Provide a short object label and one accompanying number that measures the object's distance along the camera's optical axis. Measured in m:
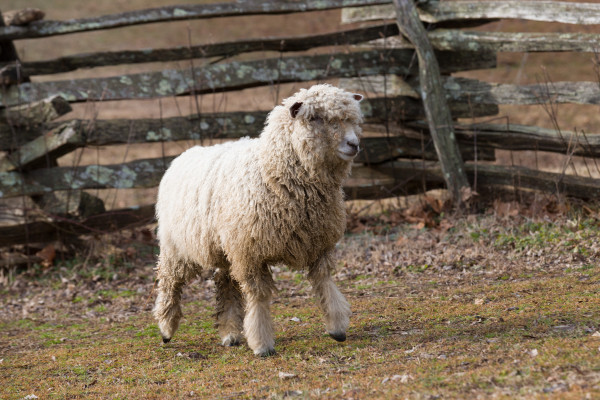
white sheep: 10.42
